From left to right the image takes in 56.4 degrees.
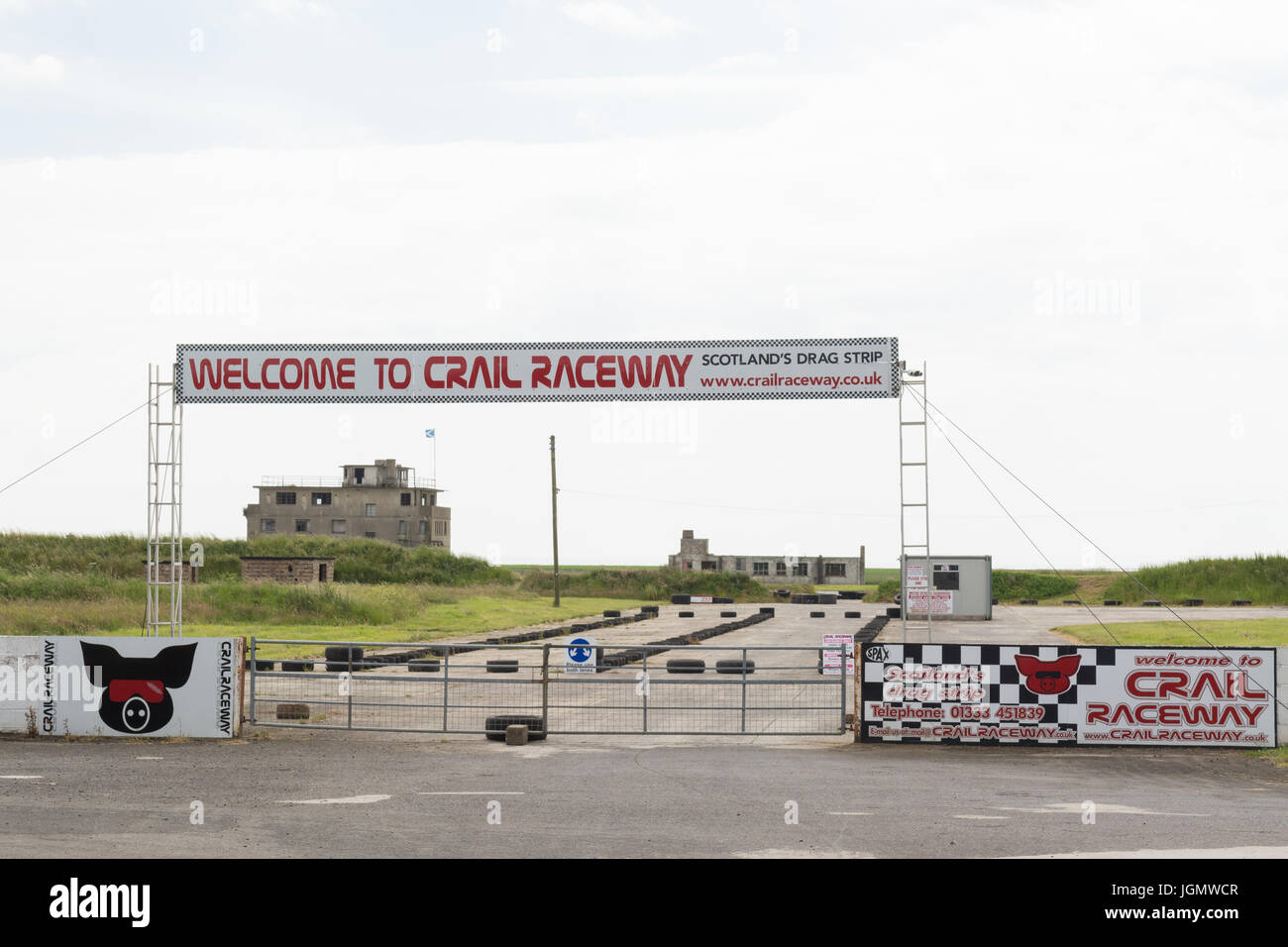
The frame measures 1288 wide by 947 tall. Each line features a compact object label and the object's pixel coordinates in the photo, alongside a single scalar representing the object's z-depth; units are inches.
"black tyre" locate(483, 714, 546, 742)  647.1
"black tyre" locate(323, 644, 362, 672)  999.6
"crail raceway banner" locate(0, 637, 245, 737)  640.4
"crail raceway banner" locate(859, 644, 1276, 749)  609.6
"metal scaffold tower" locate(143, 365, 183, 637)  727.1
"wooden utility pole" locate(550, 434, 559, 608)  2377.0
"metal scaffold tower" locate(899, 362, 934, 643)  685.1
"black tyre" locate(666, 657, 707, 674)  754.8
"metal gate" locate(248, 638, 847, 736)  692.1
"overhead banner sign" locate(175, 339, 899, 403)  702.5
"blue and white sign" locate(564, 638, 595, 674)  702.8
